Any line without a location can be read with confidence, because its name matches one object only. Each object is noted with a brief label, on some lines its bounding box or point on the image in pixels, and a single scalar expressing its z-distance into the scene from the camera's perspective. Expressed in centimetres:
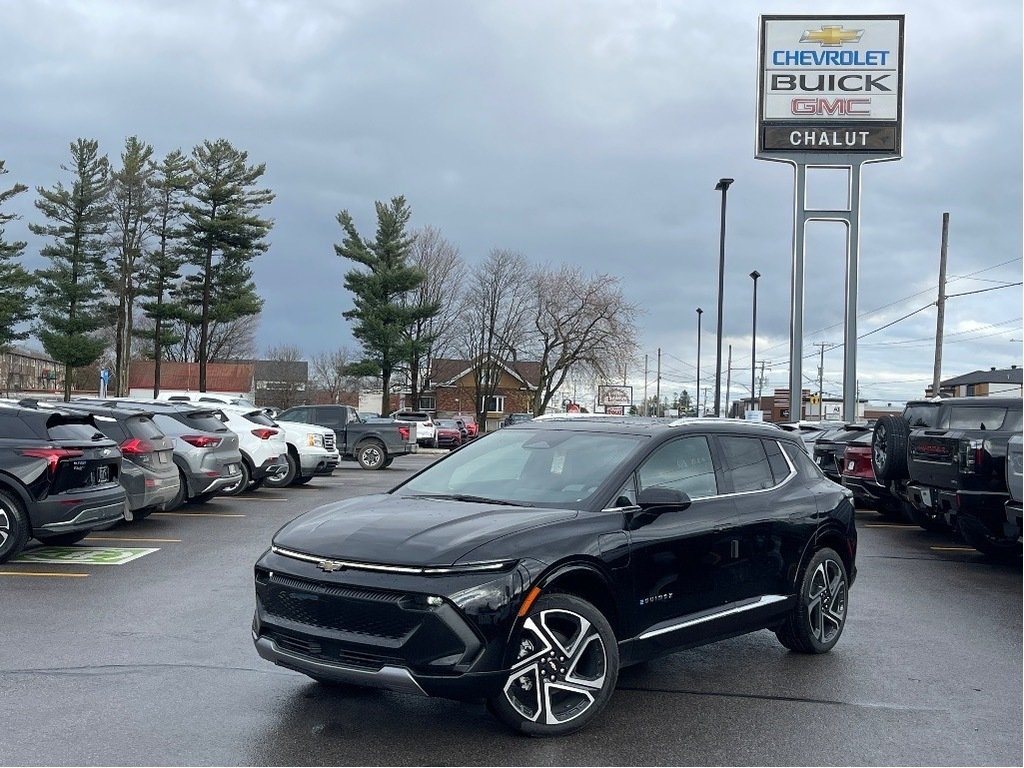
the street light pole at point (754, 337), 5784
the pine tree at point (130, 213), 5156
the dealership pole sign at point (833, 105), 3312
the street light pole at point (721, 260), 3936
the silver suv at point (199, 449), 1478
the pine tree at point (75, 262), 4853
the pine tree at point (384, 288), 5547
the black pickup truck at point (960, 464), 1096
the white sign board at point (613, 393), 6519
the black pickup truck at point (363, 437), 2758
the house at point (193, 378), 8419
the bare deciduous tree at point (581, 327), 6706
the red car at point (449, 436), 5014
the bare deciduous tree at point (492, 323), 6762
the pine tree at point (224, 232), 5028
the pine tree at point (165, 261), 5084
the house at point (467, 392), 7219
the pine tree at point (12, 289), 4725
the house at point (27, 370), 8493
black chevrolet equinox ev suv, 497
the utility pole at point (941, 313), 3800
